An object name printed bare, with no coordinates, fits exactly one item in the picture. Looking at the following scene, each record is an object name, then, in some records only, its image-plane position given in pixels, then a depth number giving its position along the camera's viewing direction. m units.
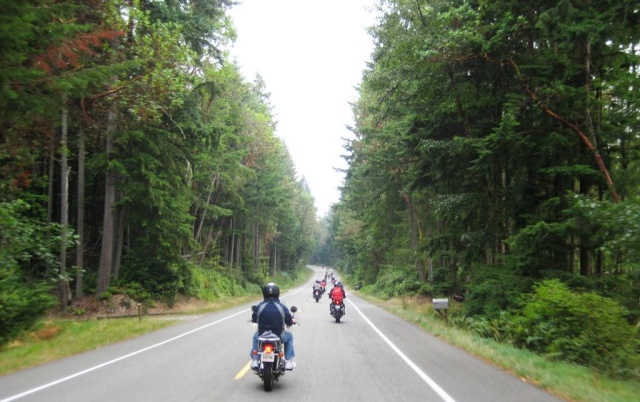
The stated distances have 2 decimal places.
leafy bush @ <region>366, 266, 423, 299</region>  34.72
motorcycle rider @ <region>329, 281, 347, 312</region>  18.95
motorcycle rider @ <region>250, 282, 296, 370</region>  7.51
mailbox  17.22
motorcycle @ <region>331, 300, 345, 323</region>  18.72
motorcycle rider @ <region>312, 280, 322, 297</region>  34.97
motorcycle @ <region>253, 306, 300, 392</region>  6.95
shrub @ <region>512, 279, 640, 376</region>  10.08
